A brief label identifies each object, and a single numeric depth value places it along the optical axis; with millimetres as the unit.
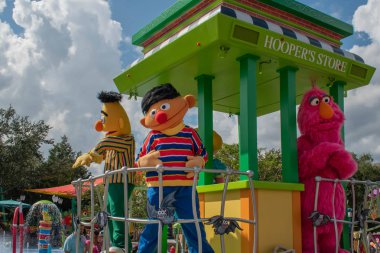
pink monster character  4262
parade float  3988
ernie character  3520
